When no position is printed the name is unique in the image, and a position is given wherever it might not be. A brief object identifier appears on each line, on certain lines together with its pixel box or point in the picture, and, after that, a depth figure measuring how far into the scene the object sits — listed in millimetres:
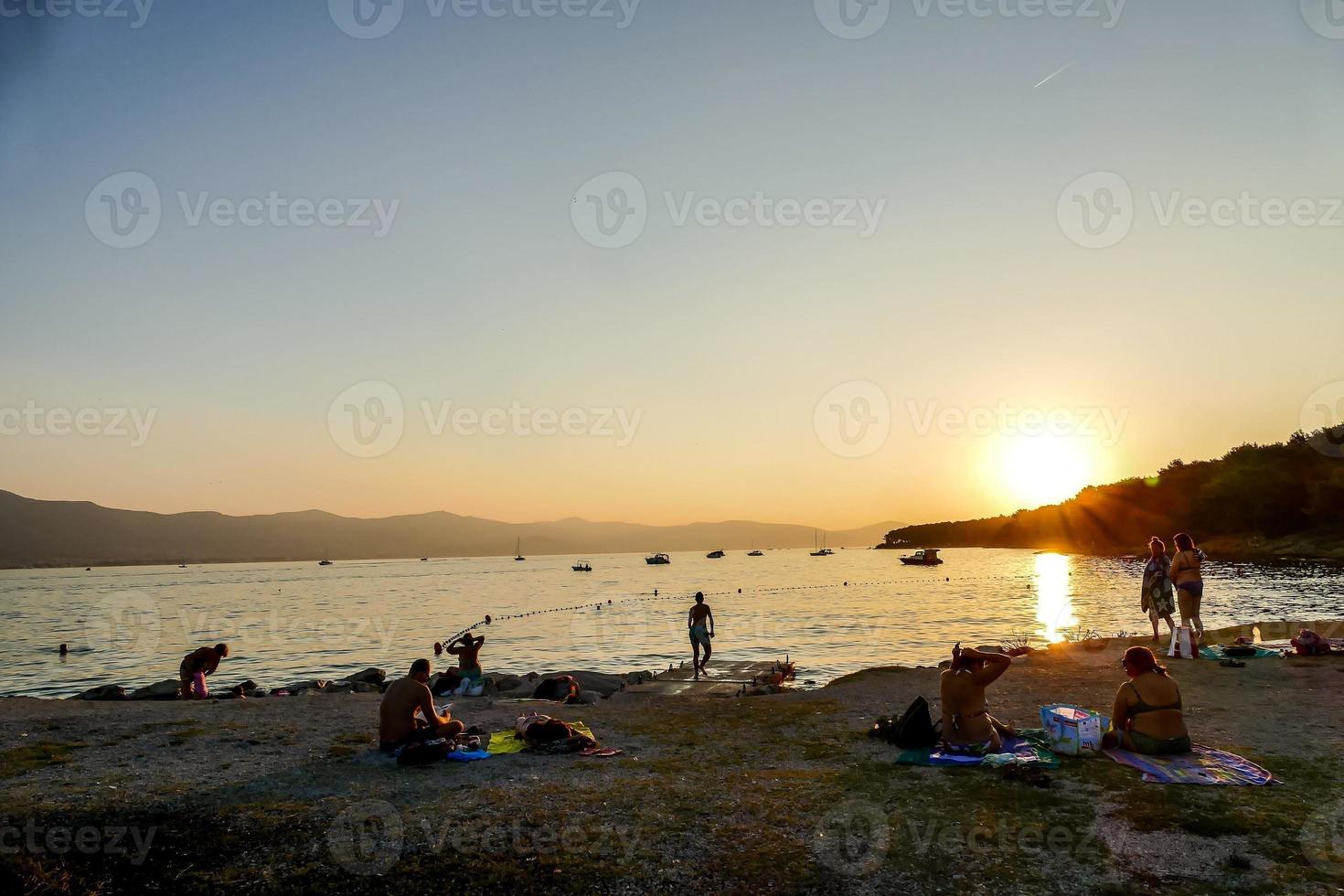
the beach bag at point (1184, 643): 20875
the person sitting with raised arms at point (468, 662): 22859
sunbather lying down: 13406
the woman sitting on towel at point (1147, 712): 11516
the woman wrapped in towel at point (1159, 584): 23625
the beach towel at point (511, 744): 13227
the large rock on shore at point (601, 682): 24484
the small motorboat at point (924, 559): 165625
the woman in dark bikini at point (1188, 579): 21781
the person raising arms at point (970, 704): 11875
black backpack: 12570
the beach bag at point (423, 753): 12562
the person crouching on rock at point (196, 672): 22953
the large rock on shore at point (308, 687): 27125
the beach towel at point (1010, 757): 11211
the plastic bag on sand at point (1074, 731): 11609
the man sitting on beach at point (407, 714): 13422
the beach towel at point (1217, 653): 20656
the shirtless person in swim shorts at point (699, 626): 27141
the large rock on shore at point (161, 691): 25453
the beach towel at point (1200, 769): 10242
